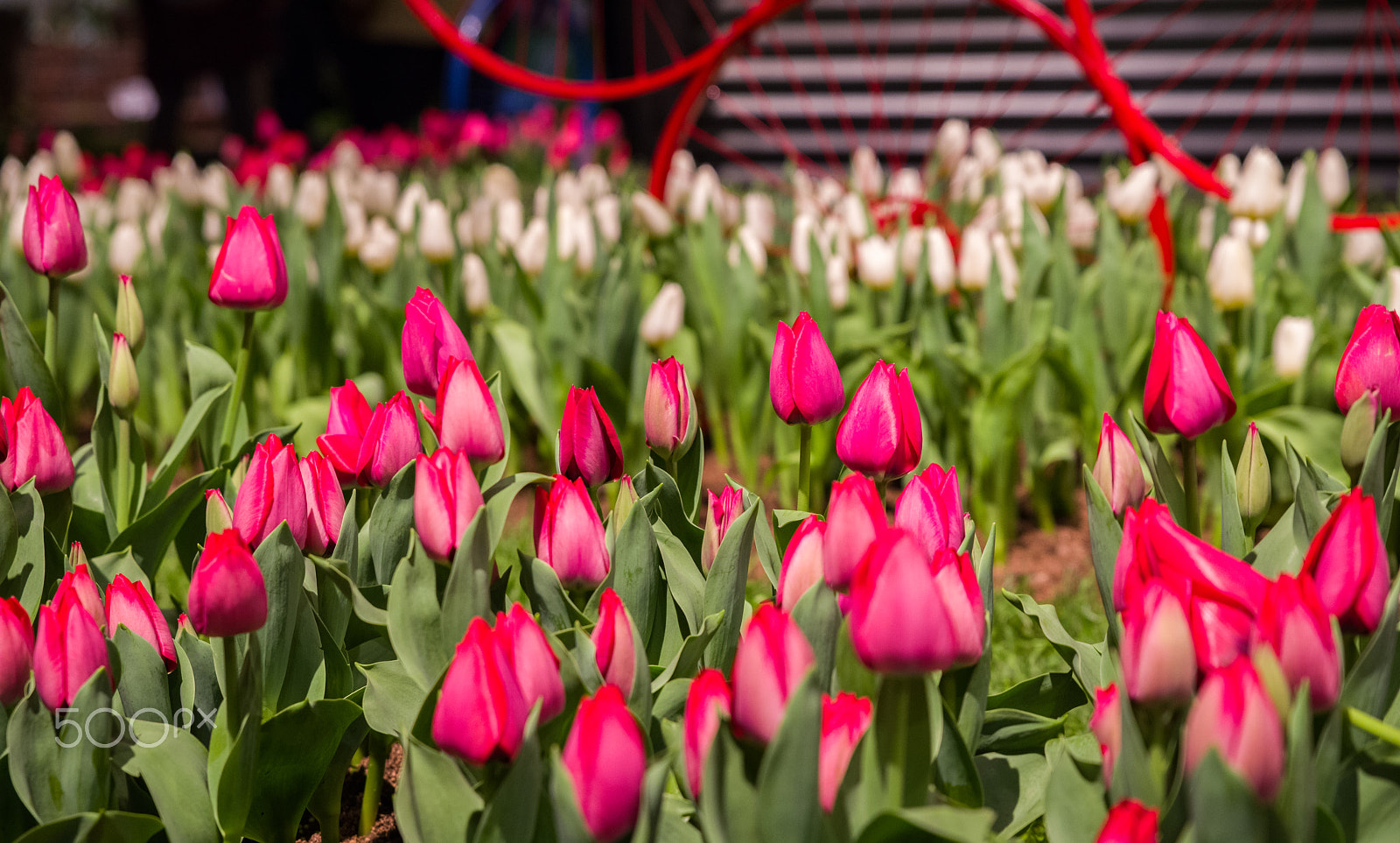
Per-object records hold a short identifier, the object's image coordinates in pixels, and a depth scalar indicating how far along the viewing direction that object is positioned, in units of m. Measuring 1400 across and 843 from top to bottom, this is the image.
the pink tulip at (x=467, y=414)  1.42
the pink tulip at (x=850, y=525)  1.33
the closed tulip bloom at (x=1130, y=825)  1.24
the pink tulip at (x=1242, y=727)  1.24
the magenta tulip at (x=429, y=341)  1.48
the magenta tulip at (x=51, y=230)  1.60
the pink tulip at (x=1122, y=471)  1.44
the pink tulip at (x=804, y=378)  1.45
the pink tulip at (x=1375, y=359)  1.43
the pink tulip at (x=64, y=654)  1.33
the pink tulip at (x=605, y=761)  1.26
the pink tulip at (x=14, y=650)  1.33
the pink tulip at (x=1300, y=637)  1.27
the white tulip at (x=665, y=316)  1.96
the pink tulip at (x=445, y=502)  1.37
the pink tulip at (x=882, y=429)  1.42
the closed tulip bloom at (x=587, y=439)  1.45
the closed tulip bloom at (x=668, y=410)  1.46
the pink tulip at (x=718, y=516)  1.43
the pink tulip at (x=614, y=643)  1.33
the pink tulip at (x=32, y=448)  1.47
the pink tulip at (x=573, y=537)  1.39
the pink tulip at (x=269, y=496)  1.40
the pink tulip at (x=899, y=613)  1.26
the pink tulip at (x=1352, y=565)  1.30
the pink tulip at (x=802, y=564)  1.37
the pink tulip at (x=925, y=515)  1.37
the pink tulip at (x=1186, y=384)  1.43
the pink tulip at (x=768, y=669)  1.27
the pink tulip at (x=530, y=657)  1.29
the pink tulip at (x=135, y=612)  1.39
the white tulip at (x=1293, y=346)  1.84
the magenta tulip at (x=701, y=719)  1.28
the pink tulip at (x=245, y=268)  1.56
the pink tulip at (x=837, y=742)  1.29
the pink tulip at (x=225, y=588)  1.32
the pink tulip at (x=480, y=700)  1.28
